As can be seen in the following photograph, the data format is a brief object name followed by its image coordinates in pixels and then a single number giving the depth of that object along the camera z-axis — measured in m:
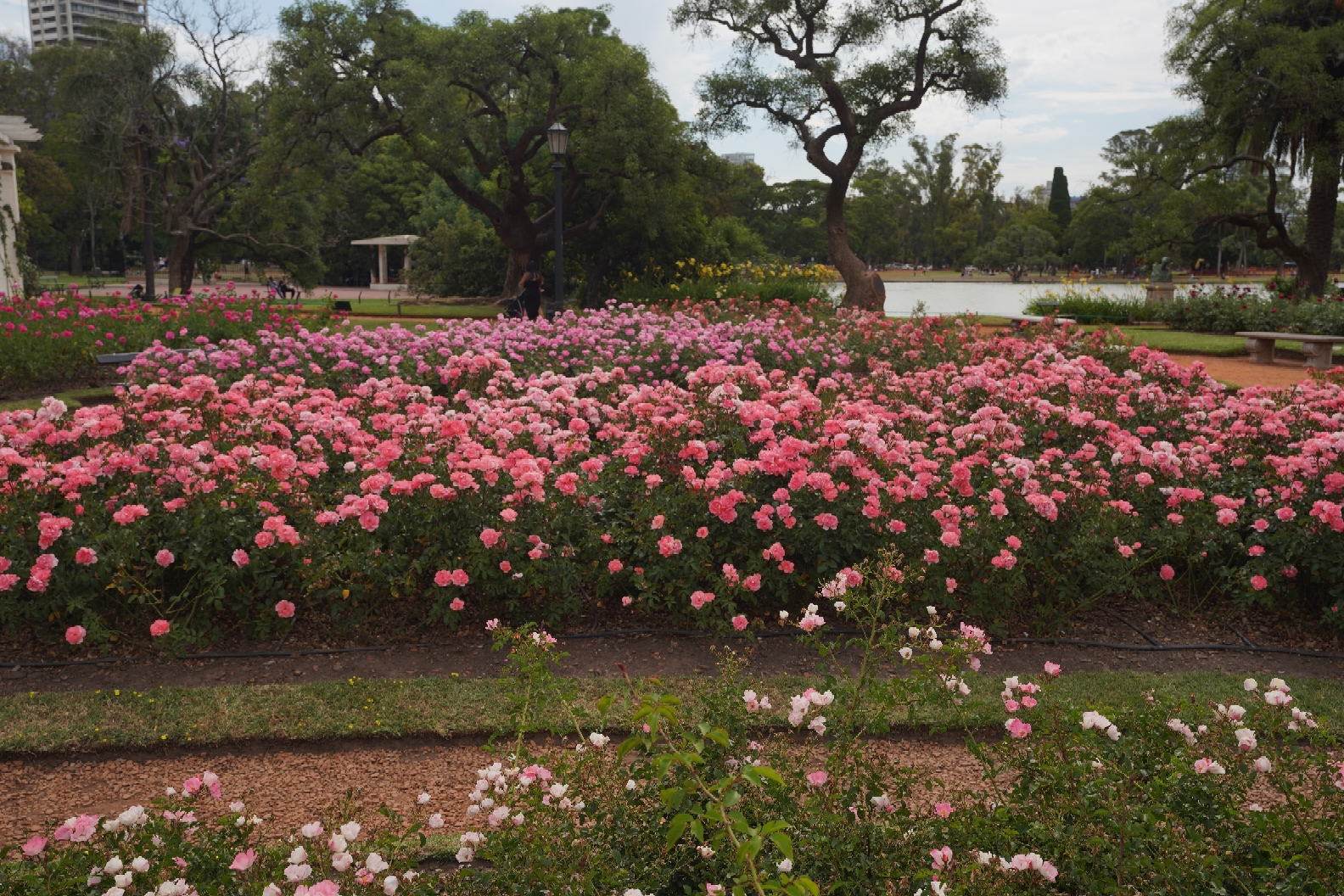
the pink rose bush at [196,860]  1.90
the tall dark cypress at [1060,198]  65.44
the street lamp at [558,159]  14.99
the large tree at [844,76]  20.41
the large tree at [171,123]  27.19
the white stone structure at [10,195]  18.19
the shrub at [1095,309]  19.62
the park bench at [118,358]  9.68
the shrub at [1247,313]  16.23
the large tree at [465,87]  19.33
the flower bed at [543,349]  8.16
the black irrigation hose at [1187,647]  4.32
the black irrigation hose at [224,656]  3.99
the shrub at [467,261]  30.22
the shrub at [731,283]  17.97
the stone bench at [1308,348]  12.84
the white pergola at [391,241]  36.32
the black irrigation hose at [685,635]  4.34
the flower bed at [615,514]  4.15
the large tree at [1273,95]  20.16
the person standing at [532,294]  13.76
